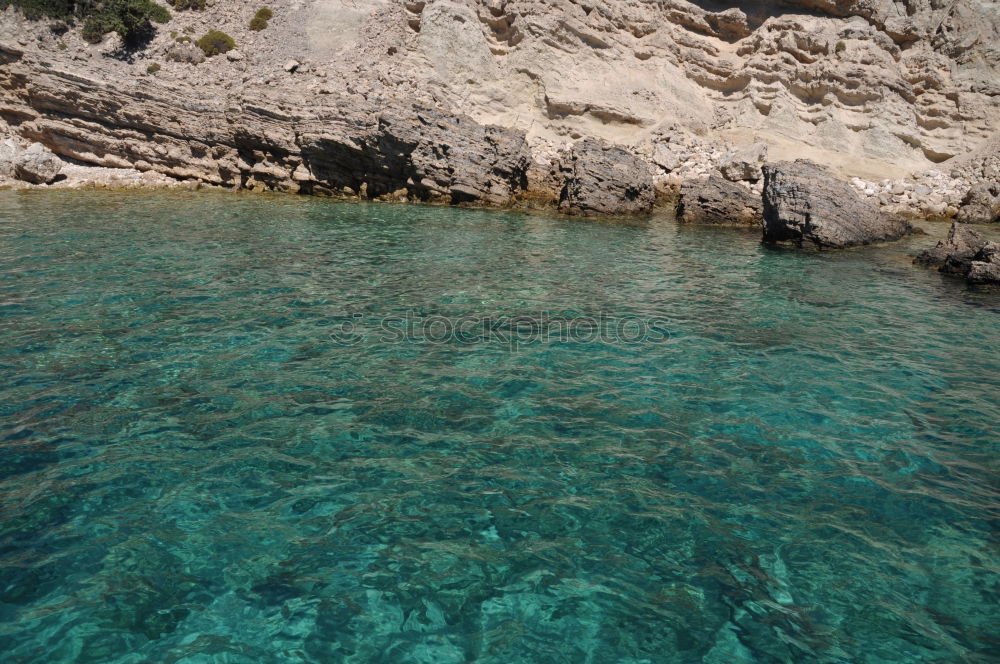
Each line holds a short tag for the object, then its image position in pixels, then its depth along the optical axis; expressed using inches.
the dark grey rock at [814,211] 813.2
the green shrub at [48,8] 1311.5
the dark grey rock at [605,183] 1031.0
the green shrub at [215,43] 1359.5
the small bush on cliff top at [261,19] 1461.6
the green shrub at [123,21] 1338.6
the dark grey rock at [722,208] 1029.8
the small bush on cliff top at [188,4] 1499.8
